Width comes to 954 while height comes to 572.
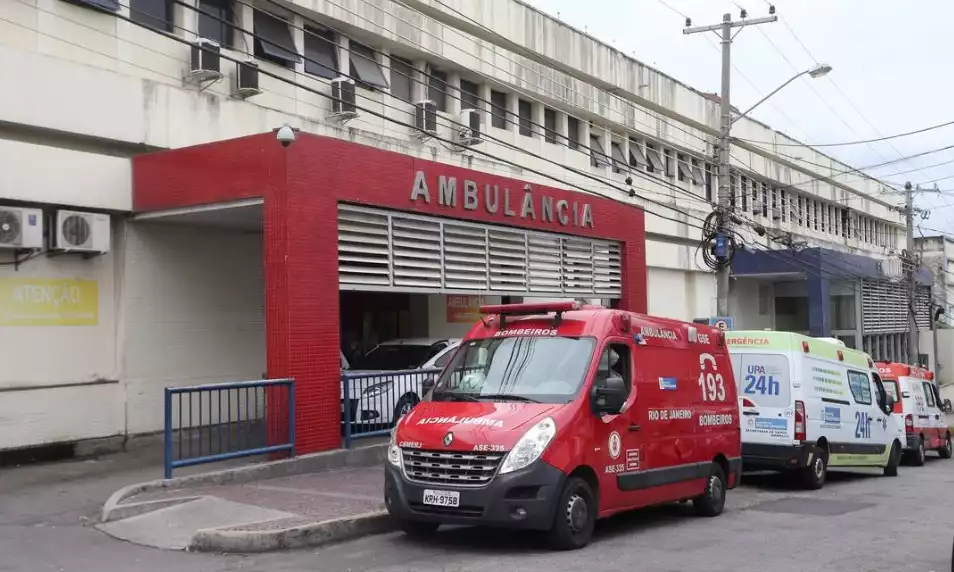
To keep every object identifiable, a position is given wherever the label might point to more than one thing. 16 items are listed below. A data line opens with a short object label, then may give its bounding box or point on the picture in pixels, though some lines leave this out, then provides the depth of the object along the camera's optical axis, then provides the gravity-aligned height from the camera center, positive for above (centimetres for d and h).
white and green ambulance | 1399 -119
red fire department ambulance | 837 -97
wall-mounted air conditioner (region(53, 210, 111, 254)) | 1328 +142
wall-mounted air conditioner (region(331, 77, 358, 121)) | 1864 +461
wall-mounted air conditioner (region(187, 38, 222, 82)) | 1571 +445
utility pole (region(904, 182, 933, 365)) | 3734 +210
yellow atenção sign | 1312 +44
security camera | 1259 +259
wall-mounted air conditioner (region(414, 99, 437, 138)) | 2086 +471
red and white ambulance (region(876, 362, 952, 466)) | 2111 -195
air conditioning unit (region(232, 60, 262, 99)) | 1648 +433
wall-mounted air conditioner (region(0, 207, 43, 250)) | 1262 +141
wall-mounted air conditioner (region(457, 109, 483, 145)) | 2255 +479
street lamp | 2172 +580
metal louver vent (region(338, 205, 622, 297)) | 1438 +125
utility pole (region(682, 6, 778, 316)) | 2144 +294
